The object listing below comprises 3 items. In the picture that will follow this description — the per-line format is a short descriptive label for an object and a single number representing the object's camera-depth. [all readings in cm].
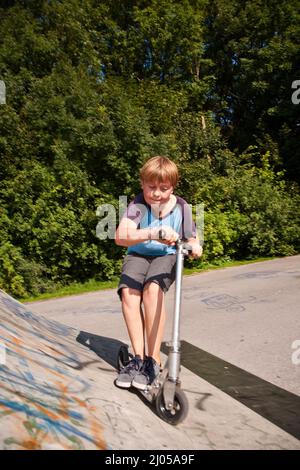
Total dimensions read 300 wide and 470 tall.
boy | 247
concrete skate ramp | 160
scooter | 212
